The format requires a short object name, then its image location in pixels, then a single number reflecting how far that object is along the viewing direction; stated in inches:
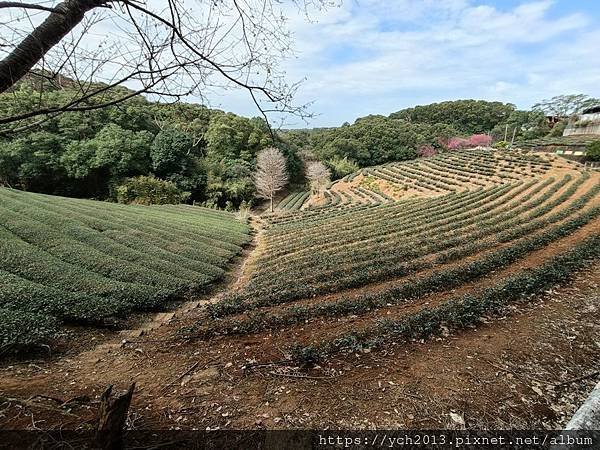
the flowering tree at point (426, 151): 2476.6
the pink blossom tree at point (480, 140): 2505.8
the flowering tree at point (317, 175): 1881.2
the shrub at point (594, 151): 1346.0
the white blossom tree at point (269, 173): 1501.0
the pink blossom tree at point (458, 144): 2527.1
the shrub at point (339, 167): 2207.2
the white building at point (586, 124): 1946.4
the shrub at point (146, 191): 1242.2
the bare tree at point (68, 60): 78.4
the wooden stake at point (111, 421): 85.5
